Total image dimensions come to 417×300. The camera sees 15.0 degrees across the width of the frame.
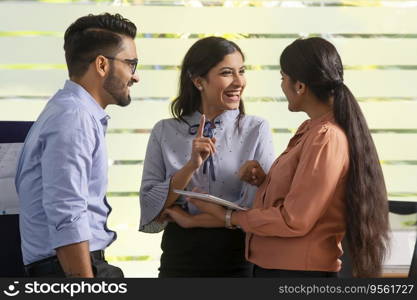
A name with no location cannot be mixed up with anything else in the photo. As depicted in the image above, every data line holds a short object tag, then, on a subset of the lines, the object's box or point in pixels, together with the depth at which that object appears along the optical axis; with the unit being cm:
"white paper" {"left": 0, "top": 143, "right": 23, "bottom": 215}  652
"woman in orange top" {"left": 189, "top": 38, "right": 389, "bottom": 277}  556
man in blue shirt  504
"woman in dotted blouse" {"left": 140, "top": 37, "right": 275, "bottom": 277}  661
